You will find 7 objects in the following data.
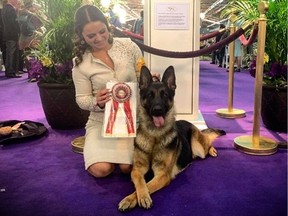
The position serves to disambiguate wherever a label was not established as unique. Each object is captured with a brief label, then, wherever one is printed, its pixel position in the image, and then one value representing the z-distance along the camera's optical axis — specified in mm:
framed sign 3719
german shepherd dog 2307
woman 2549
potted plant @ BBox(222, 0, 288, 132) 3721
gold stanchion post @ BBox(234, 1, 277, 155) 3115
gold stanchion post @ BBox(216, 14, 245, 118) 4598
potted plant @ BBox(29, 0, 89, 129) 3789
